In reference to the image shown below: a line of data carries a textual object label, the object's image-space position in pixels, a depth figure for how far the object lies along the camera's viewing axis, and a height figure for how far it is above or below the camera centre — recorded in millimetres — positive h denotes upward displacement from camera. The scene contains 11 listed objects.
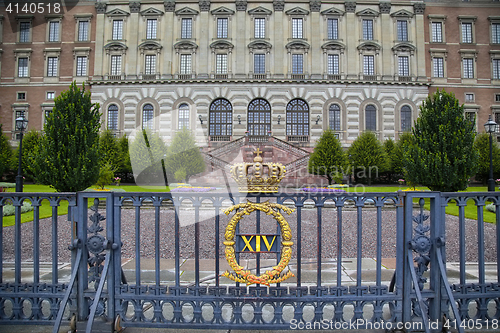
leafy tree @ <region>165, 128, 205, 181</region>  29816 +2212
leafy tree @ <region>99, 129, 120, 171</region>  32819 +3921
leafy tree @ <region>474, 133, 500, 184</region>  34094 +3216
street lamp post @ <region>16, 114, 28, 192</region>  18328 +2941
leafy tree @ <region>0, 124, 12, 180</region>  30600 +3049
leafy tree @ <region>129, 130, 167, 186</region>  32188 +2614
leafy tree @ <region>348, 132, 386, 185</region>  32906 +2645
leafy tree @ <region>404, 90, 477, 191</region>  19281 +2098
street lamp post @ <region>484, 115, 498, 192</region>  18625 +3410
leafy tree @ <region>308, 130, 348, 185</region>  30141 +2262
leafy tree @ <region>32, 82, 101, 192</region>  18109 +1869
